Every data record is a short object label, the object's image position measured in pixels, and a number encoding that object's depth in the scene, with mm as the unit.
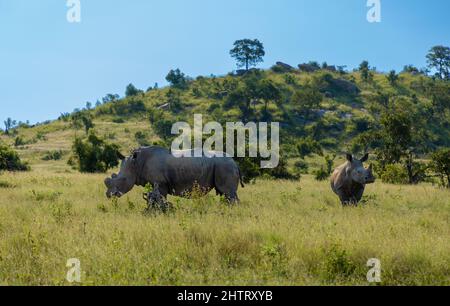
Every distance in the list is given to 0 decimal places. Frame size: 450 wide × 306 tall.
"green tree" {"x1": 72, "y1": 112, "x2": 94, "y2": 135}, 70875
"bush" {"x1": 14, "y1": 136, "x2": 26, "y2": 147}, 64725
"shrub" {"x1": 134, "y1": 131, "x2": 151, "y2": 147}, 63309
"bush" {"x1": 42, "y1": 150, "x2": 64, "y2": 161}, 51994
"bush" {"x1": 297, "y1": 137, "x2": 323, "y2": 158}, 50581
